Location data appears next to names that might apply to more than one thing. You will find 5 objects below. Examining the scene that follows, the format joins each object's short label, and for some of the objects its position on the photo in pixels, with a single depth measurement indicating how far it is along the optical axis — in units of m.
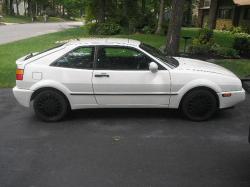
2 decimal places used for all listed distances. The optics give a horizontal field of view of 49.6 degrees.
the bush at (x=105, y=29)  19.15
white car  4.74
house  25.62
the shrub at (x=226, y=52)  10.42
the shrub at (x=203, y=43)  10.70
